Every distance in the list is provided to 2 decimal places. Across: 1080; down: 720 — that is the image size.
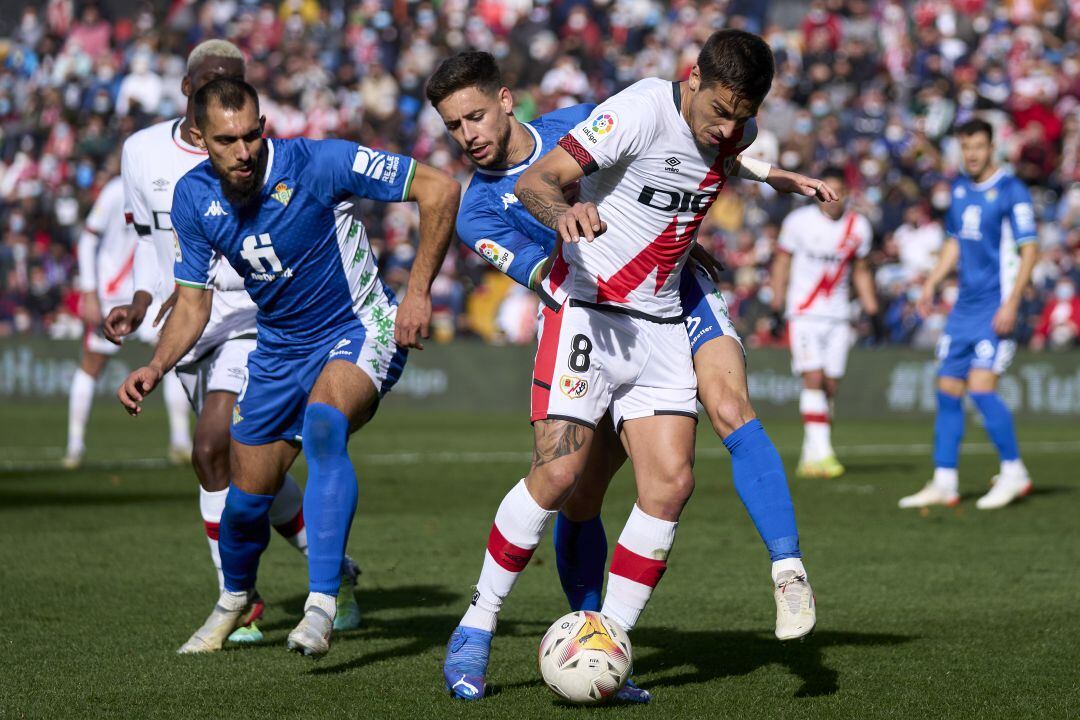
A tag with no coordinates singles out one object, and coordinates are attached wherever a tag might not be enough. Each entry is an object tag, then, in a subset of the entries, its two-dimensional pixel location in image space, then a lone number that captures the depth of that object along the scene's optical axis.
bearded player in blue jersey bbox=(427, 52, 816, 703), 10.48
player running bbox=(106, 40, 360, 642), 13.42
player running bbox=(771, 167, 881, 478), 26.89
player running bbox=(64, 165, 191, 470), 25.81
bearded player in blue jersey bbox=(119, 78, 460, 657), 11.30
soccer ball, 10.03
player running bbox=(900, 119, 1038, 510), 21.98
